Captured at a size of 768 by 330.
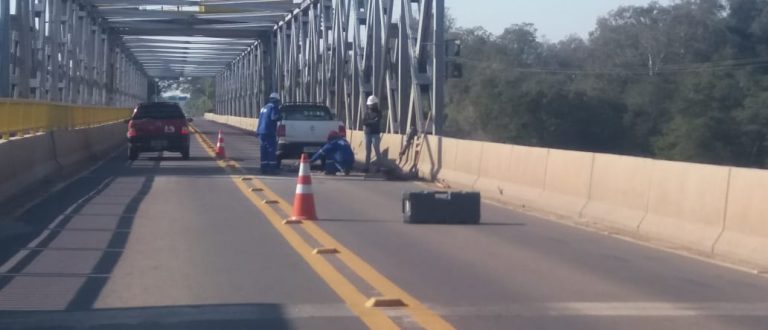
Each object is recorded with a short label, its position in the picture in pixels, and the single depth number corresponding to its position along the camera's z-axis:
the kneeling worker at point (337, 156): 27.92
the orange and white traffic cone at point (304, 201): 16.69
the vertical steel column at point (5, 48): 26.22
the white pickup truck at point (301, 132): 29.59
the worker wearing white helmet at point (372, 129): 29.73
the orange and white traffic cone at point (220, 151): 38.38
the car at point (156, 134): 34.88
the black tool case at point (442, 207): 16.56
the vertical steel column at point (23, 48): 31.12
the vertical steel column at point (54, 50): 43.56
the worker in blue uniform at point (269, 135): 28.09
